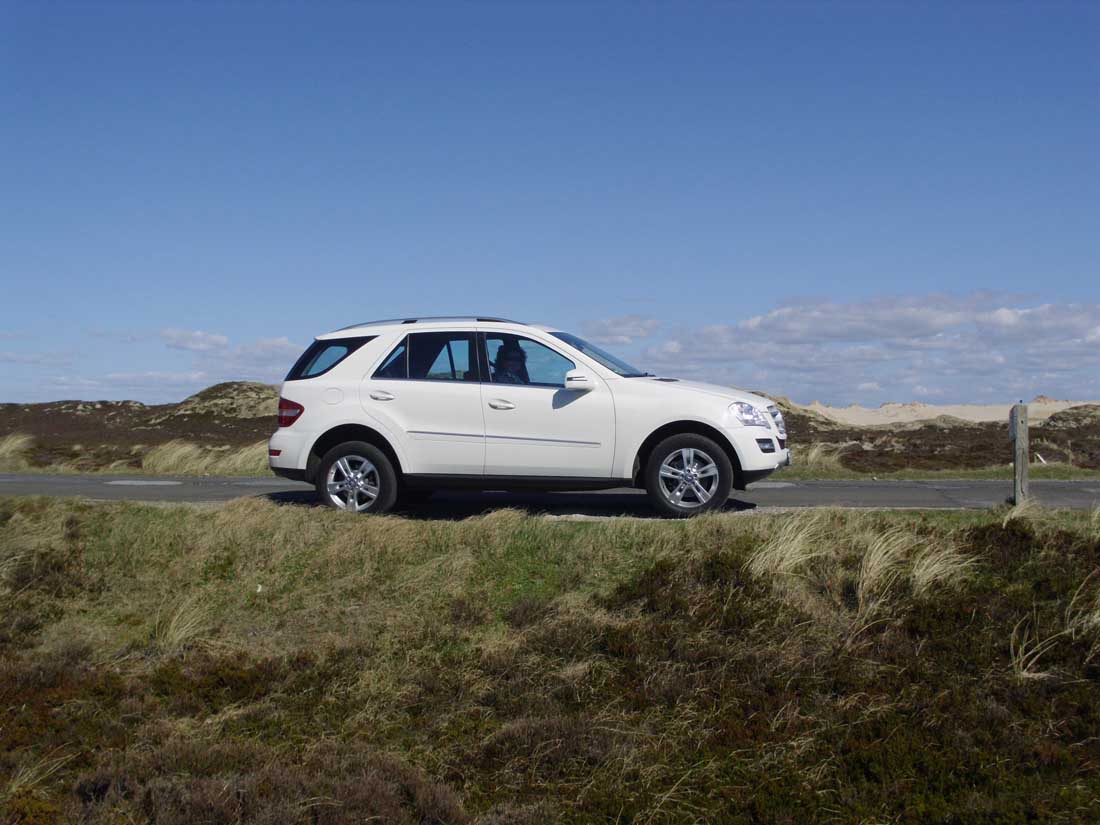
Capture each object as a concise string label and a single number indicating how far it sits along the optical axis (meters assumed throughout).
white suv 10.65
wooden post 11.73
